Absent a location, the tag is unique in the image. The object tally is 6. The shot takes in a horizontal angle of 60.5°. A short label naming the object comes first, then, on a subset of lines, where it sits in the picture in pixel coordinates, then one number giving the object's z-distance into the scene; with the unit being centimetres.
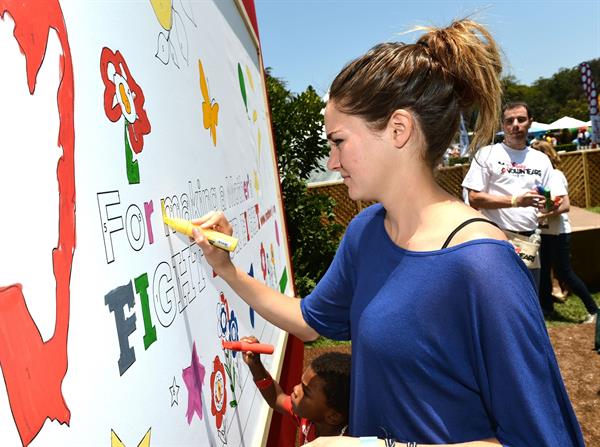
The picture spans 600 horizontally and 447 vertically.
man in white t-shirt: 377
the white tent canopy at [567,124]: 2742
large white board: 58
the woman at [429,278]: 92
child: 174
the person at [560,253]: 452
